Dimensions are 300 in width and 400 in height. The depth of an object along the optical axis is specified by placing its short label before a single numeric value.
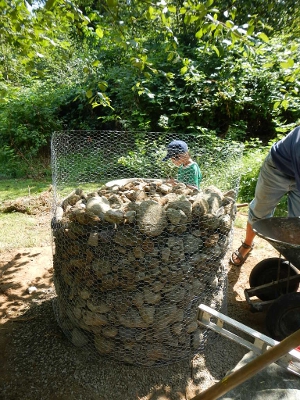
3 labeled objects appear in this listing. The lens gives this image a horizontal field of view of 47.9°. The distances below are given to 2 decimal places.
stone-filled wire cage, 2.21
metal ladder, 1.29
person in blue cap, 3.38
